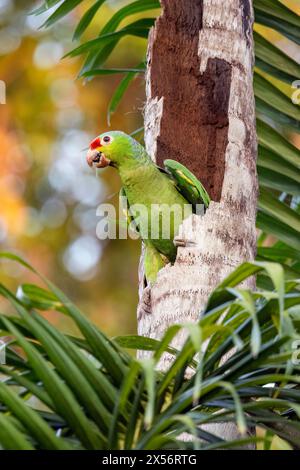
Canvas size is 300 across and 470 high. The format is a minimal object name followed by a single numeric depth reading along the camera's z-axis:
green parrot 5.28
